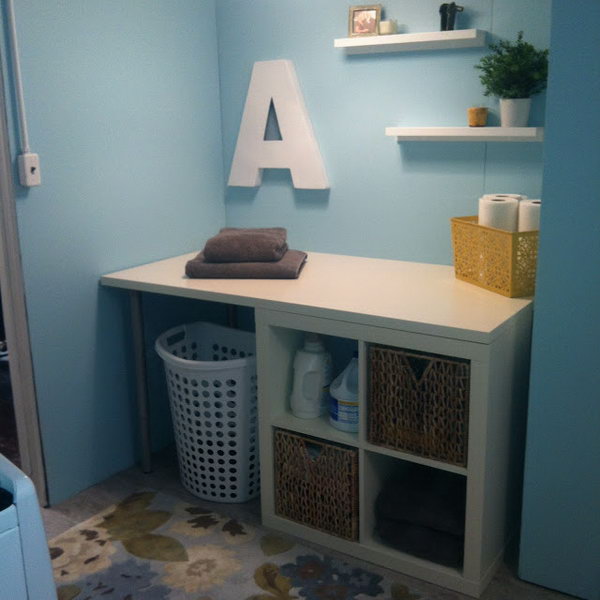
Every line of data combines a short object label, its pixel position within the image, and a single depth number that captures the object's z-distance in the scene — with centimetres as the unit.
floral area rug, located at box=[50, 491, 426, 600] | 197
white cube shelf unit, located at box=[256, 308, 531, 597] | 182
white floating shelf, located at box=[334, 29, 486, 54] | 221
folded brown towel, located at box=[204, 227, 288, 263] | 233
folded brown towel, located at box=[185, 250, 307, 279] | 229
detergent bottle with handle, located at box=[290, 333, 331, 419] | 219
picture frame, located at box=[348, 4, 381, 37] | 237
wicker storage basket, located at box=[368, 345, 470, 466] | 187
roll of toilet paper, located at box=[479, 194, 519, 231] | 205
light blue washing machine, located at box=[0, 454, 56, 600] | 103
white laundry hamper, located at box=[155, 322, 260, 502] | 229
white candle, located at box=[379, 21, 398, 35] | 234
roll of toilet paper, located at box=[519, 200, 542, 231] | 199
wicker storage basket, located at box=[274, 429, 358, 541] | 209
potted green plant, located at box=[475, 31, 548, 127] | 210
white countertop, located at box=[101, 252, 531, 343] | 184
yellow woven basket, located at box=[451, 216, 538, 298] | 197
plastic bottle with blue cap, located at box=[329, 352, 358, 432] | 209
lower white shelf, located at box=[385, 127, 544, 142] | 214
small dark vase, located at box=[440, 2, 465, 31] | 222
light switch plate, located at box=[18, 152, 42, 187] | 213
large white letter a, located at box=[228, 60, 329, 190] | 262
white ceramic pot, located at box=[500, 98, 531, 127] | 214
